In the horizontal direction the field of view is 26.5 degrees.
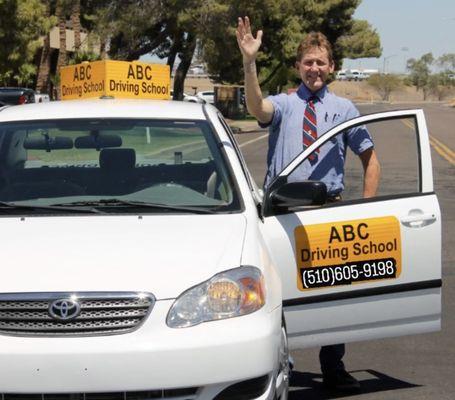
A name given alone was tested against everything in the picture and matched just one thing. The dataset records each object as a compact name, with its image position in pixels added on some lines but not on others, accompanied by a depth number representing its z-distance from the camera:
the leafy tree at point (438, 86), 163.75
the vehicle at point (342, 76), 182.40
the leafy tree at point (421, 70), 169.38
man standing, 5.34
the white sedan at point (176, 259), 3.55
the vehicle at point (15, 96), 30.23
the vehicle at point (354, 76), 186.77
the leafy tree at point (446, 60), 183.62
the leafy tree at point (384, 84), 149.00
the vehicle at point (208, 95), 66.07
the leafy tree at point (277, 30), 38.97
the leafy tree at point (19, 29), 31.50
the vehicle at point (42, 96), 33.41
